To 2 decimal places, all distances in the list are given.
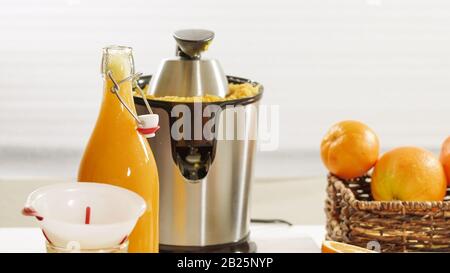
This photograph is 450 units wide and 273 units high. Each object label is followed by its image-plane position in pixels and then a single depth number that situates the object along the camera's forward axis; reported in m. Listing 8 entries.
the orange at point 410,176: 1.60
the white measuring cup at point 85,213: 1.22
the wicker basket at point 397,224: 1.59
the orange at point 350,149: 1.67
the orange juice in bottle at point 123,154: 1.41
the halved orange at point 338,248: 1.48
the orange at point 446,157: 1.66
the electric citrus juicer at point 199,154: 1.60
